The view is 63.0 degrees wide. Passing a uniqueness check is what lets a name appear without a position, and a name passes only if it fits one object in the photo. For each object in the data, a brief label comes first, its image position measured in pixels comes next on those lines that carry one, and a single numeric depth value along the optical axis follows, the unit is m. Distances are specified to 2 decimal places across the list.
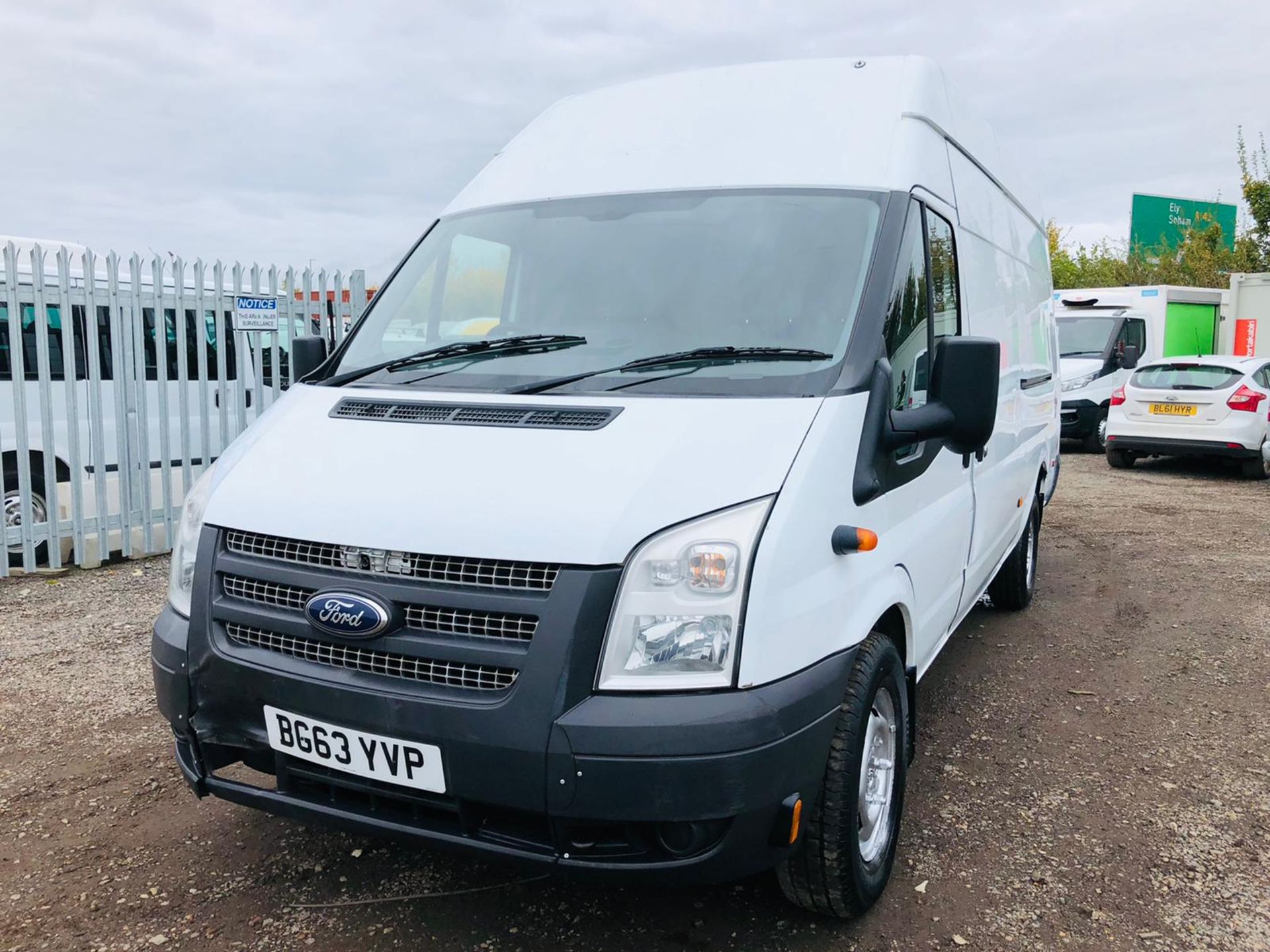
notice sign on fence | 7.77
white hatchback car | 12.89
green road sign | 37.44
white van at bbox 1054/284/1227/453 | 16.36
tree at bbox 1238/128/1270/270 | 25.66
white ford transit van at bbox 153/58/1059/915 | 2.38
